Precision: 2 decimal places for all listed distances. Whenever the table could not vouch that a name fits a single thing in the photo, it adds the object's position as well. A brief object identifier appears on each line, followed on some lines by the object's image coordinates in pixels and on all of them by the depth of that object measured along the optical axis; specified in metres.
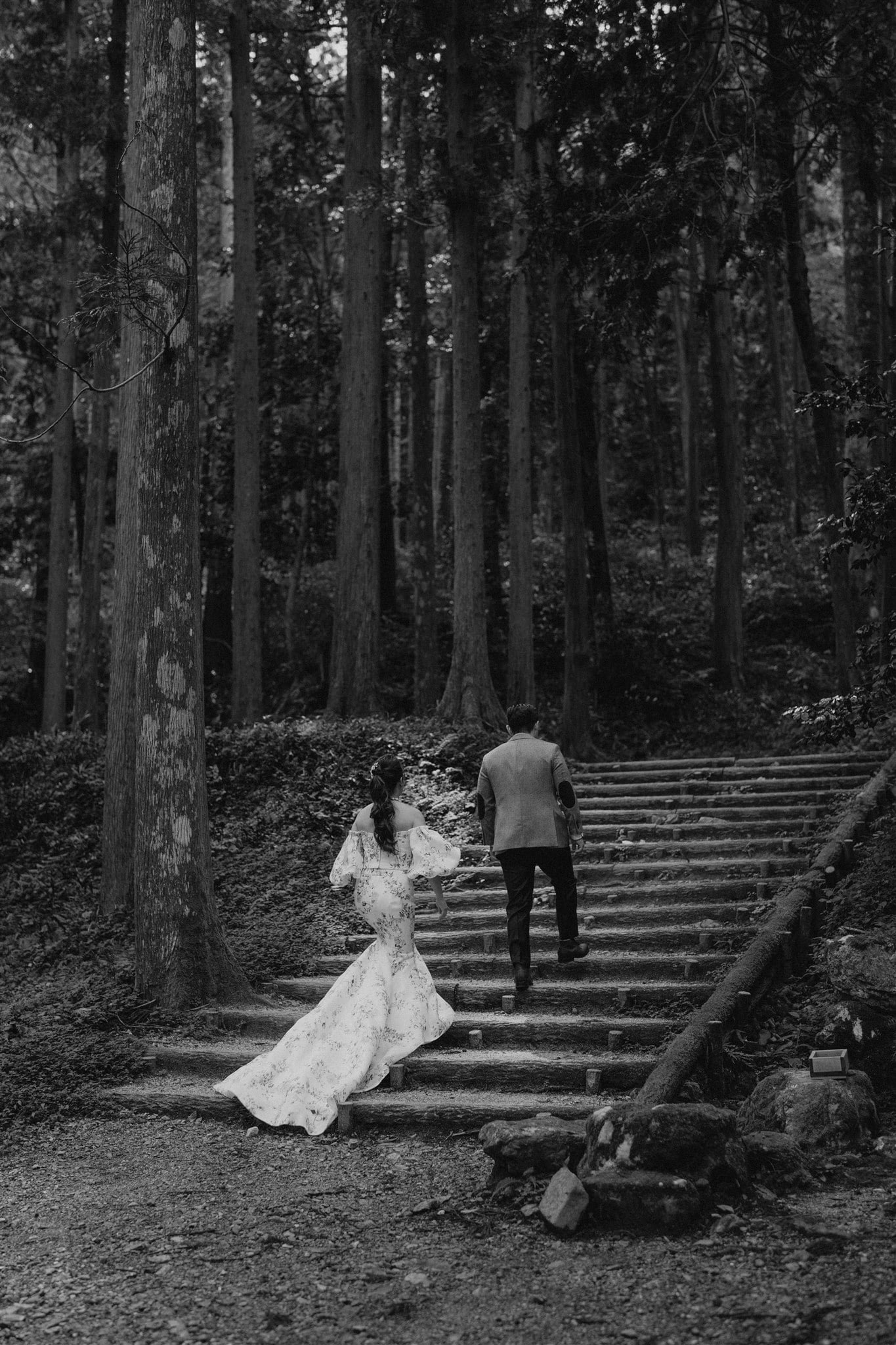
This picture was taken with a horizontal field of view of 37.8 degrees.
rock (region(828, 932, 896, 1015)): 7.10
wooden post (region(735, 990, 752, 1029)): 7.45
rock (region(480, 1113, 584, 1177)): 5.58
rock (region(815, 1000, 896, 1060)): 6.93
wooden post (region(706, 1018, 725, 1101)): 6.76
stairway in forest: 7.21
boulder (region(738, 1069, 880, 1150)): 5.99
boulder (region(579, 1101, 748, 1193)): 5.23
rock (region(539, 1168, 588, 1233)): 5.09
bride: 7.21
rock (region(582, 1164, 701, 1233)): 5.05
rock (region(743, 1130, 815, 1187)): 5.51
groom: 8.38
